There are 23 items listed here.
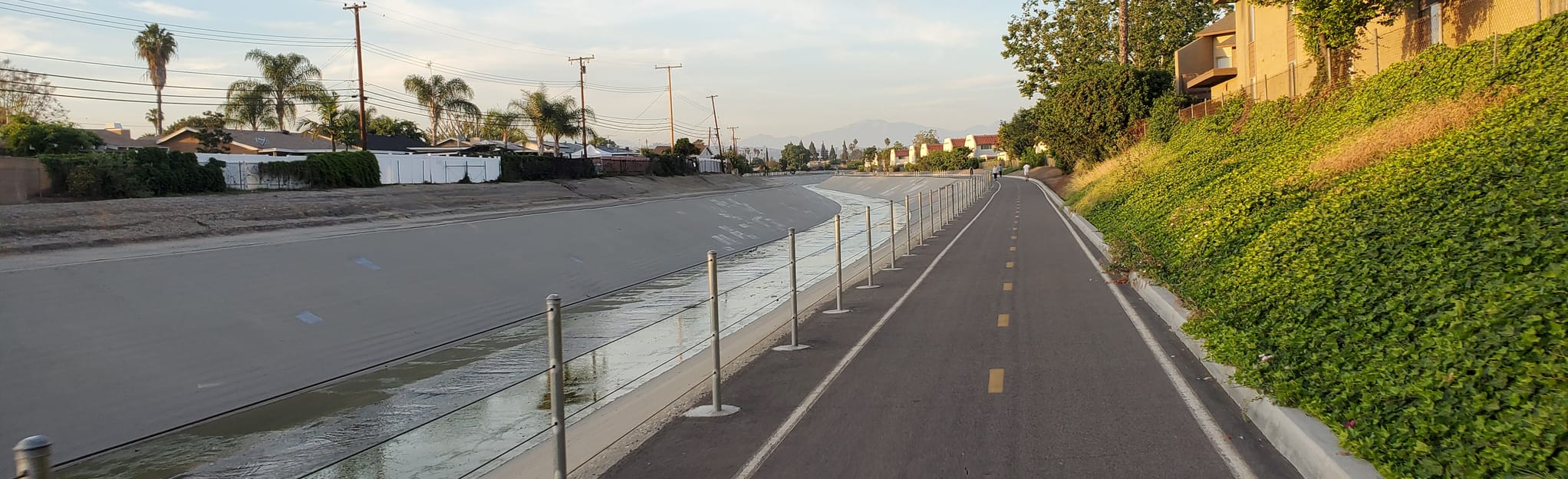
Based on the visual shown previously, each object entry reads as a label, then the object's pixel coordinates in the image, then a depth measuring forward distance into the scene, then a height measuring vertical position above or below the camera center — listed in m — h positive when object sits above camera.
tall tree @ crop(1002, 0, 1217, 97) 61.78 +9.32
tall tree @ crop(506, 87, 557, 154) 98.62 +9.46
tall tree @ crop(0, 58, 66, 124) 73.38 +9.90
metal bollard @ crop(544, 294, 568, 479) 5.96 -1.07
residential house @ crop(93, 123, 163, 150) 73.31 +6.40
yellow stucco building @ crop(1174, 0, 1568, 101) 22.32 +4.04
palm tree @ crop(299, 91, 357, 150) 83.31 +8.05
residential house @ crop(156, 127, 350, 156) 74.14 +5.77
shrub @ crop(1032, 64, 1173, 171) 51.44 +4.04
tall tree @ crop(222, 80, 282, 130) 80.81 +9.00
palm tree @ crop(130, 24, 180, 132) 82.56 +14.21
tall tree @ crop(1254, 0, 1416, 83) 26.27 +4.04
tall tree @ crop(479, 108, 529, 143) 101.25 +8.40
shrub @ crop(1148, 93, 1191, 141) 45.27 +2.88
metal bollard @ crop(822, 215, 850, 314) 15.04 -1.28
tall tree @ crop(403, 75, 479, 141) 91.38 +10.51
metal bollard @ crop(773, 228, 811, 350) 12.38 -1.61
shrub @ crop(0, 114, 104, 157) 49.22 +4.35
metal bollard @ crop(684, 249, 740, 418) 9.08 -1.52
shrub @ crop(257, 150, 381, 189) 45.97 +2.07
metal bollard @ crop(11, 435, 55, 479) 3.57 -0.83
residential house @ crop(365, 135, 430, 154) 83.75 +5.78
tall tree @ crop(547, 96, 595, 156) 99.19 +8.45
